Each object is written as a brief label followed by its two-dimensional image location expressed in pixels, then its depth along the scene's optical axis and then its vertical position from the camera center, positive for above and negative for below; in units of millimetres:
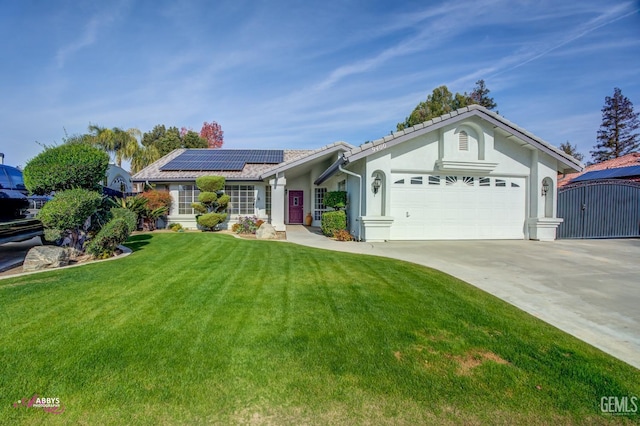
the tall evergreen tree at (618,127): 36875 +10097
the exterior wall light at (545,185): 12625 +905
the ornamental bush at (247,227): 14453 -965
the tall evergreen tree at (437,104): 32094 +11328
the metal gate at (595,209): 13102 -99
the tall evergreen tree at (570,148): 40594 +8123
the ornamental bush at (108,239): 7086 -760
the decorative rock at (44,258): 6113 -1068
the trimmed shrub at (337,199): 13359 +363
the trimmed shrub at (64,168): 6645 +897
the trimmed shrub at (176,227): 15289 -1026
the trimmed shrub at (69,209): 6348 -36
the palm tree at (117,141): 33250 +7561
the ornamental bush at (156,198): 15234 +482
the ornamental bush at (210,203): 15039 +223
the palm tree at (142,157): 34469 +5939
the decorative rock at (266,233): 12055 -1058
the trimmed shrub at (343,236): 11828 -1155
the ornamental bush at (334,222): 12672 -637
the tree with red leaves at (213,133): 45781 +11489
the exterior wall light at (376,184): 11516 +891
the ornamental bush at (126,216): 7785 -229
